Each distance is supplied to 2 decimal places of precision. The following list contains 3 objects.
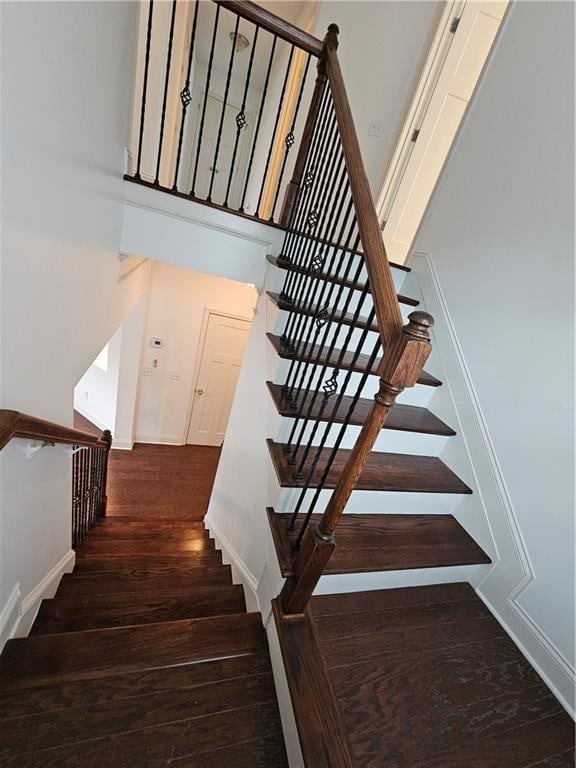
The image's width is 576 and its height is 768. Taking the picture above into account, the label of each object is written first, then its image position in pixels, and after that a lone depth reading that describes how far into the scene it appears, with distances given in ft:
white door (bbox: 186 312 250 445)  14.61
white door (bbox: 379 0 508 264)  6.88
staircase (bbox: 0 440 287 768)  2.92
